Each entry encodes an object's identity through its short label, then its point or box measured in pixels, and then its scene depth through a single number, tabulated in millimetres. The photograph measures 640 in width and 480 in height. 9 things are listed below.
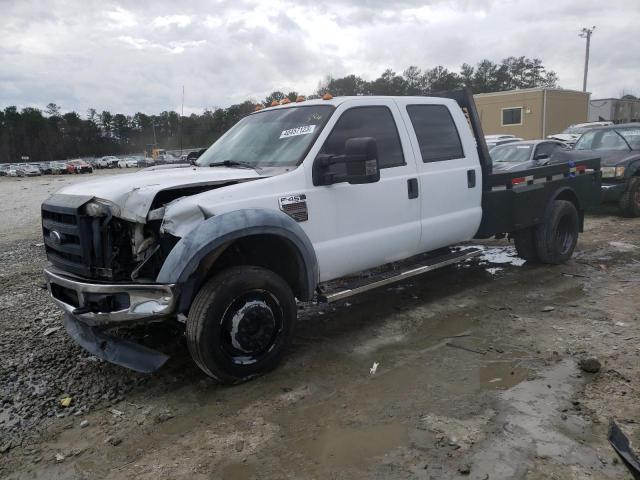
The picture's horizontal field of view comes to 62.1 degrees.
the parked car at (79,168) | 54781
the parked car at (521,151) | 10836
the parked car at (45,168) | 57219
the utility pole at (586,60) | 47656
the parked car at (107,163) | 67294
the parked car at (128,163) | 65275
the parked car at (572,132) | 26438
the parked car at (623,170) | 9781
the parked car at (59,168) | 55500
